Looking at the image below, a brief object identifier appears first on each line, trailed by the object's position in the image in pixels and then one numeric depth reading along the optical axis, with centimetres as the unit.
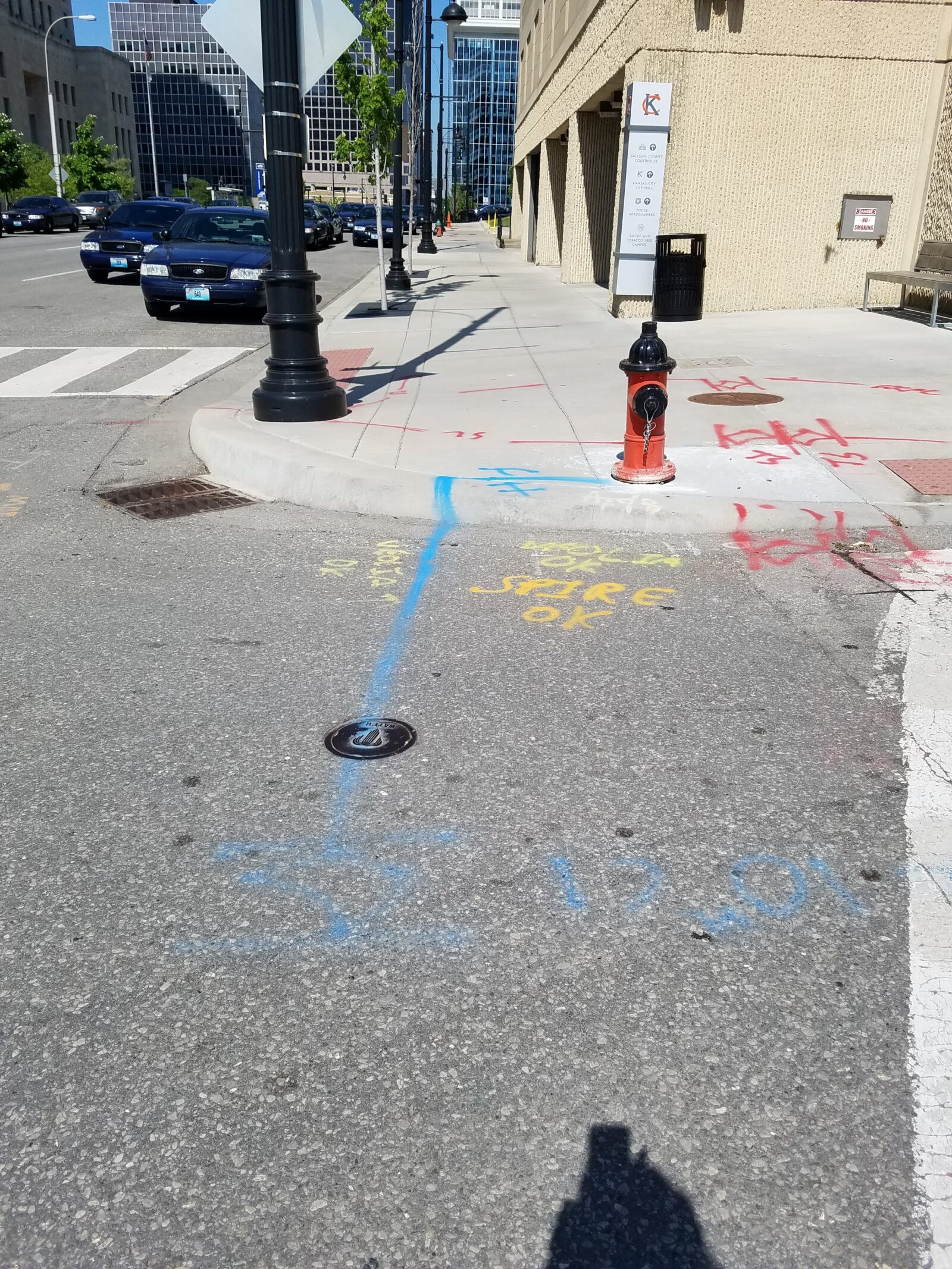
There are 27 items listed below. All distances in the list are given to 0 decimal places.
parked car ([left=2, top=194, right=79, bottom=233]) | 4356
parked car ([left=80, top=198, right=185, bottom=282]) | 2064
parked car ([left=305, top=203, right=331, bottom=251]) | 3341
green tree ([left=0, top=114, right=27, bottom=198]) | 5519
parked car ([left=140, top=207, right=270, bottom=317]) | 1535
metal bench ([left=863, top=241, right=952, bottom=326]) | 1335
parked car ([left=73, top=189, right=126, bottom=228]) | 4894
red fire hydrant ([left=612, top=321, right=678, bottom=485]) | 648
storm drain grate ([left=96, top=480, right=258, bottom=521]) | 689
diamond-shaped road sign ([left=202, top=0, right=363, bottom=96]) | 759
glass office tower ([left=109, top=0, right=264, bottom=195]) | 15075
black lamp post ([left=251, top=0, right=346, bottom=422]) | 751
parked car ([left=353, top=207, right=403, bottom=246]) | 3788
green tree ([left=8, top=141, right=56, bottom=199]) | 6391
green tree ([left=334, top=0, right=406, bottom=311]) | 1502
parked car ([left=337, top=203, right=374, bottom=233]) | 4297
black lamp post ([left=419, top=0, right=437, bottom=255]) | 3172
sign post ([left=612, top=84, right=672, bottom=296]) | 1473
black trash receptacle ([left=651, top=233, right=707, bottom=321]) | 1538
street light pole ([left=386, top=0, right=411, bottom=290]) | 1705
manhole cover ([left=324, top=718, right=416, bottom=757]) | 369
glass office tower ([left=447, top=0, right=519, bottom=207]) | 13112
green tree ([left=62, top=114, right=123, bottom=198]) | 7312
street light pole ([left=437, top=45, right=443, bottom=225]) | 5384
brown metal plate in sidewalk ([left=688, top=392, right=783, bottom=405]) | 943
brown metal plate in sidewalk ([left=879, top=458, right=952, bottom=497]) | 680
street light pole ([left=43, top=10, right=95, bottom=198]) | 6359
